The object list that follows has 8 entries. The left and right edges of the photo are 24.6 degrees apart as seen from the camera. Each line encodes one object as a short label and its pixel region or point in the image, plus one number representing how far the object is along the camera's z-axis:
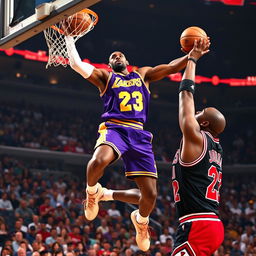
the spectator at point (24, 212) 14.01
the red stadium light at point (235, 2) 20.66
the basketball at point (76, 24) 6.62
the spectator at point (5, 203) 14.45
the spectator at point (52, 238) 12.22
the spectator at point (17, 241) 11.33
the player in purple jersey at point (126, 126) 6.57
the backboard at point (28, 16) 5.92
